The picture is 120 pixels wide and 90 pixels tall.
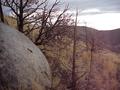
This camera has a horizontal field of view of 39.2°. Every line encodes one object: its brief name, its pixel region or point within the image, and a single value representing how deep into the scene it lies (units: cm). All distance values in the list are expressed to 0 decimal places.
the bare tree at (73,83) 1162
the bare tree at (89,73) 1679
